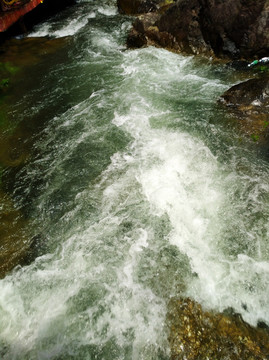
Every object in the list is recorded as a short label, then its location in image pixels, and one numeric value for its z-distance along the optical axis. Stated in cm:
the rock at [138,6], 1298
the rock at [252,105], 564
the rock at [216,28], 758
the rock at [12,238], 407
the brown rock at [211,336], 295
